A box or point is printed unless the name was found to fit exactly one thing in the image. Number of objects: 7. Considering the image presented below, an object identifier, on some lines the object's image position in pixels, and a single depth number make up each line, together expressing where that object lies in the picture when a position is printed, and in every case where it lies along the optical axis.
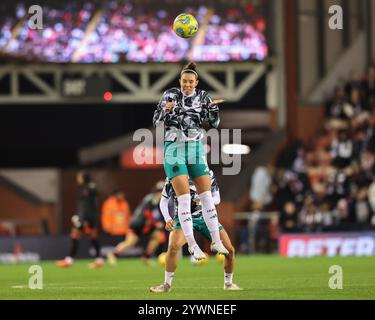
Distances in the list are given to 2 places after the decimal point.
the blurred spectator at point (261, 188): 36.16
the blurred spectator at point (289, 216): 34.16
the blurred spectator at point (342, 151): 35.71
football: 16.50
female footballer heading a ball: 15.44
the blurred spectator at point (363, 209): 32.75
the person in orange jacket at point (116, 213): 31.87
